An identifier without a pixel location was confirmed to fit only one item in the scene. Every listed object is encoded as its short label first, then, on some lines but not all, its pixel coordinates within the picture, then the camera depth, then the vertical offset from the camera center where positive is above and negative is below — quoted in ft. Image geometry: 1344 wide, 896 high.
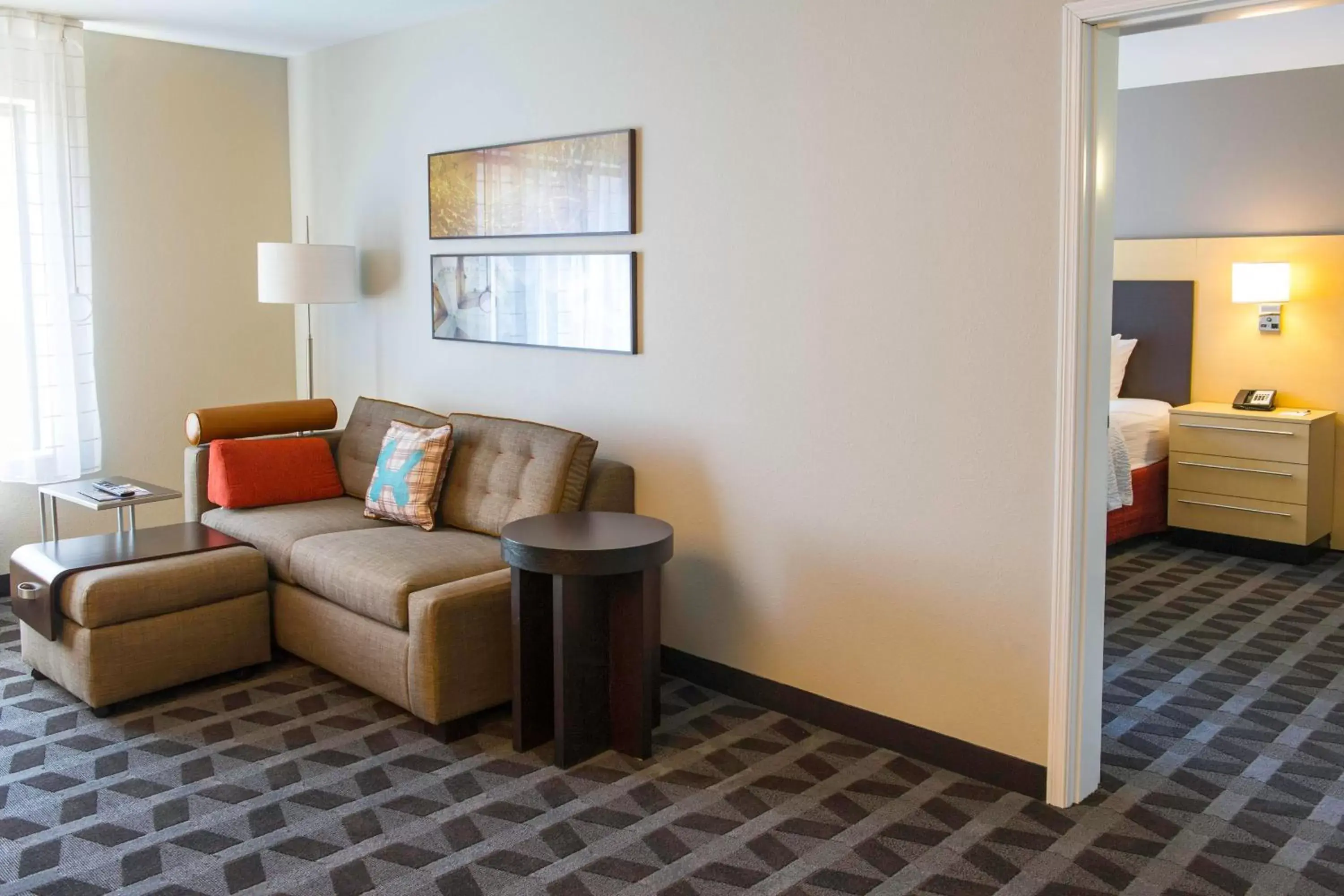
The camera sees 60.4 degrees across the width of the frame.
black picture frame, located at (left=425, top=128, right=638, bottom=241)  12.97 +1.74
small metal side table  13.73 -1.90
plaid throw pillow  13.76 -1.65
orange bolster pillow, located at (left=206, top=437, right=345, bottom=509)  14.85 -1.73
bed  19.43 -0.98
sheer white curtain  15.69 +1.28
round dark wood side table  10.69 -2.83
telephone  19.34 -1.14
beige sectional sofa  11.30 -2.41
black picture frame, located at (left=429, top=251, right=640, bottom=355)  13.14 +0.37
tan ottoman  11.90 -3.05
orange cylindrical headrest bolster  15.44 -1.09
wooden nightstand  18.44 -2.43
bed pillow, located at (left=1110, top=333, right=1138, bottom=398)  21.25 -0.39
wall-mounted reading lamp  19.16 +0.75
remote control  14.11 -1.82
